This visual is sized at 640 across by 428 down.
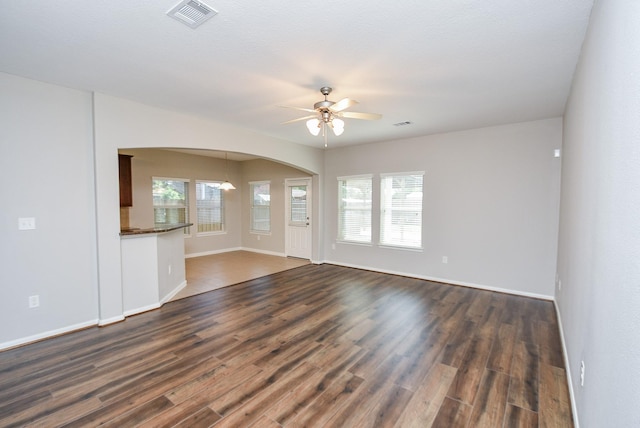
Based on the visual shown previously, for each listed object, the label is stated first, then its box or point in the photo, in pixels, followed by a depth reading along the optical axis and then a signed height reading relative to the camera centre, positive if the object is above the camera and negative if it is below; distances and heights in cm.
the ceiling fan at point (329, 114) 290 +99
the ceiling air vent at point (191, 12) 182 +129
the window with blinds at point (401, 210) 540 -9
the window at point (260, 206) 818 -6
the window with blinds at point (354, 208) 609 -8
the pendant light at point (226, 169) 833 +103
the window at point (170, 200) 697 +8
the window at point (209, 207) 779 -10
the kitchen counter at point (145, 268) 360 -89
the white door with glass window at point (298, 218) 716 -37
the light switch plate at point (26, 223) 291 -22
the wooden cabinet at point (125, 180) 442 +36
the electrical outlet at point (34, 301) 297 -105
